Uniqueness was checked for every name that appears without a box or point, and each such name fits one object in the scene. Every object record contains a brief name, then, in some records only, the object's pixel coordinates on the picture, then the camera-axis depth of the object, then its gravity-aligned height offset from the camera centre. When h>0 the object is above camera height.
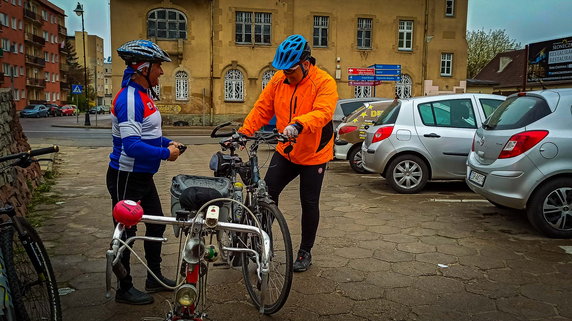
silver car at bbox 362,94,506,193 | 8.04 -0.53
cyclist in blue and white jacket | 3.43 -0.27
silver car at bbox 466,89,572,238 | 5.37 -0.62
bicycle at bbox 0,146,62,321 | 2.49 -0.89
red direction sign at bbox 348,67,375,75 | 24.72 +1.73
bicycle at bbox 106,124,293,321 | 2.60 -0.79
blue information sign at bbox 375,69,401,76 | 24.16 +1.67
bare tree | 52.50 +6.40
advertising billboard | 37.25 +3.72
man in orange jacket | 3.93 -0.12
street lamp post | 34.41 +6.52
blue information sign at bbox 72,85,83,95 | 33.85 +0.89
